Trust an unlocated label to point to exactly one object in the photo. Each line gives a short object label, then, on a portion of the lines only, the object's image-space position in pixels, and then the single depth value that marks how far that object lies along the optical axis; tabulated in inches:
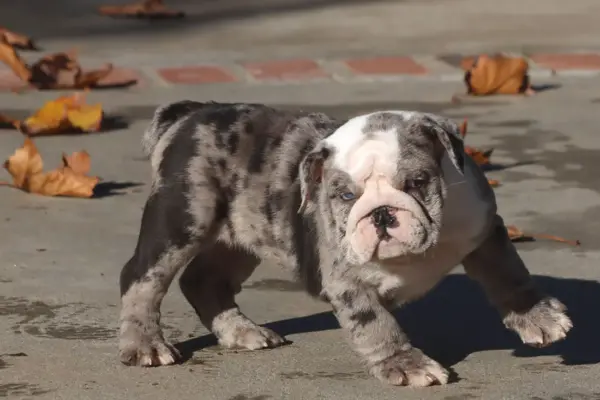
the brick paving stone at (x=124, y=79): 633.2
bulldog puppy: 305.8
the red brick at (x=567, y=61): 639.5
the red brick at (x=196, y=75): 631.1
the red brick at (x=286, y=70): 635.9
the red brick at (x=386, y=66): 640.1
